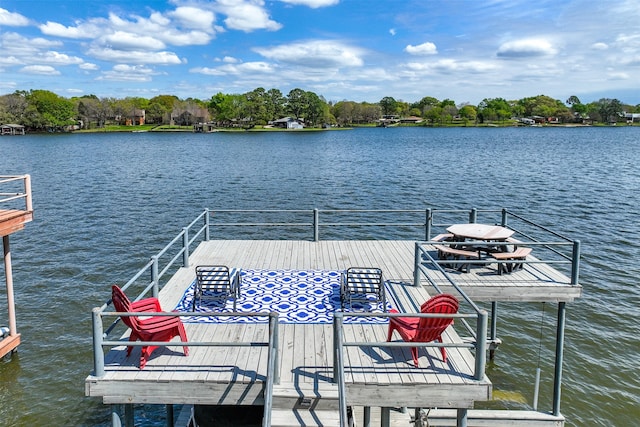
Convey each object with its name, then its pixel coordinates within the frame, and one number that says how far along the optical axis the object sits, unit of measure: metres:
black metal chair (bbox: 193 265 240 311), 10.33
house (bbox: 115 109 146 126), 196.38
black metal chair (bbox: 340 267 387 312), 10.30
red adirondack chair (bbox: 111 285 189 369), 7.86
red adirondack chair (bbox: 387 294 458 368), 7.93
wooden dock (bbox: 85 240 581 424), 7.47
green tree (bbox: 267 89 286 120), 182.12
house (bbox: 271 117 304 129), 180.00
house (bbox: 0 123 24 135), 142.51
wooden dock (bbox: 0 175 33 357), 13.02
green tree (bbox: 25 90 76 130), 152.75
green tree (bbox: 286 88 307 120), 184.25
